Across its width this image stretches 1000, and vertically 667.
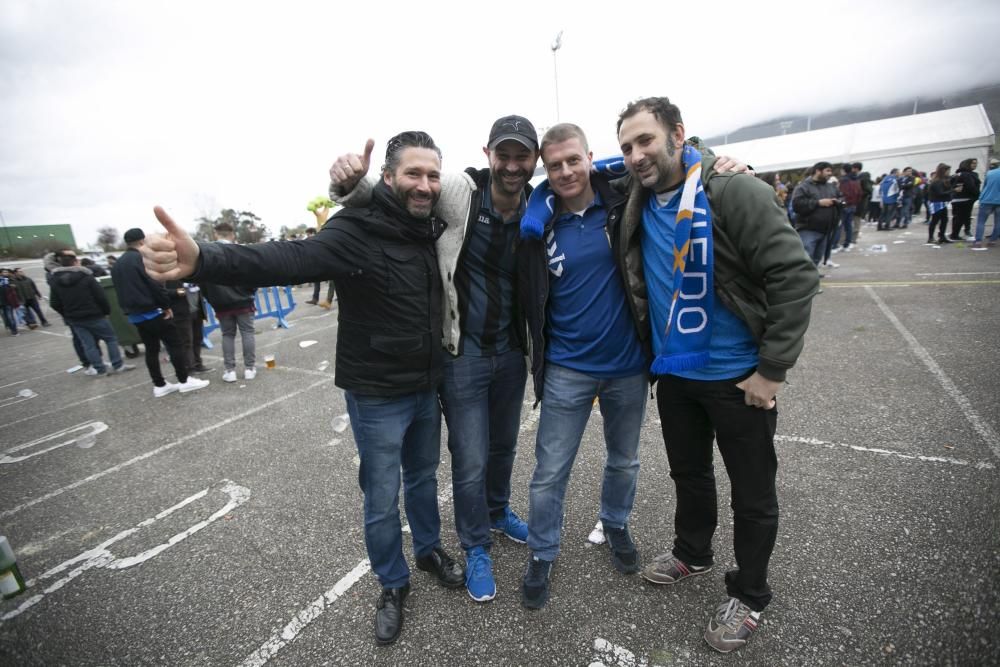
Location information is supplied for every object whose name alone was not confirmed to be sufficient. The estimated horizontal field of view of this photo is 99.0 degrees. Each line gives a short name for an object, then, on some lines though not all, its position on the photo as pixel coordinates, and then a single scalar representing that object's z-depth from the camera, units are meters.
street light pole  18.38
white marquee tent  22.95
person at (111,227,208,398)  5.31
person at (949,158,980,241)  10.04
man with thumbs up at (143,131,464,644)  1.86
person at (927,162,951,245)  10.48
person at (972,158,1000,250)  9.54
